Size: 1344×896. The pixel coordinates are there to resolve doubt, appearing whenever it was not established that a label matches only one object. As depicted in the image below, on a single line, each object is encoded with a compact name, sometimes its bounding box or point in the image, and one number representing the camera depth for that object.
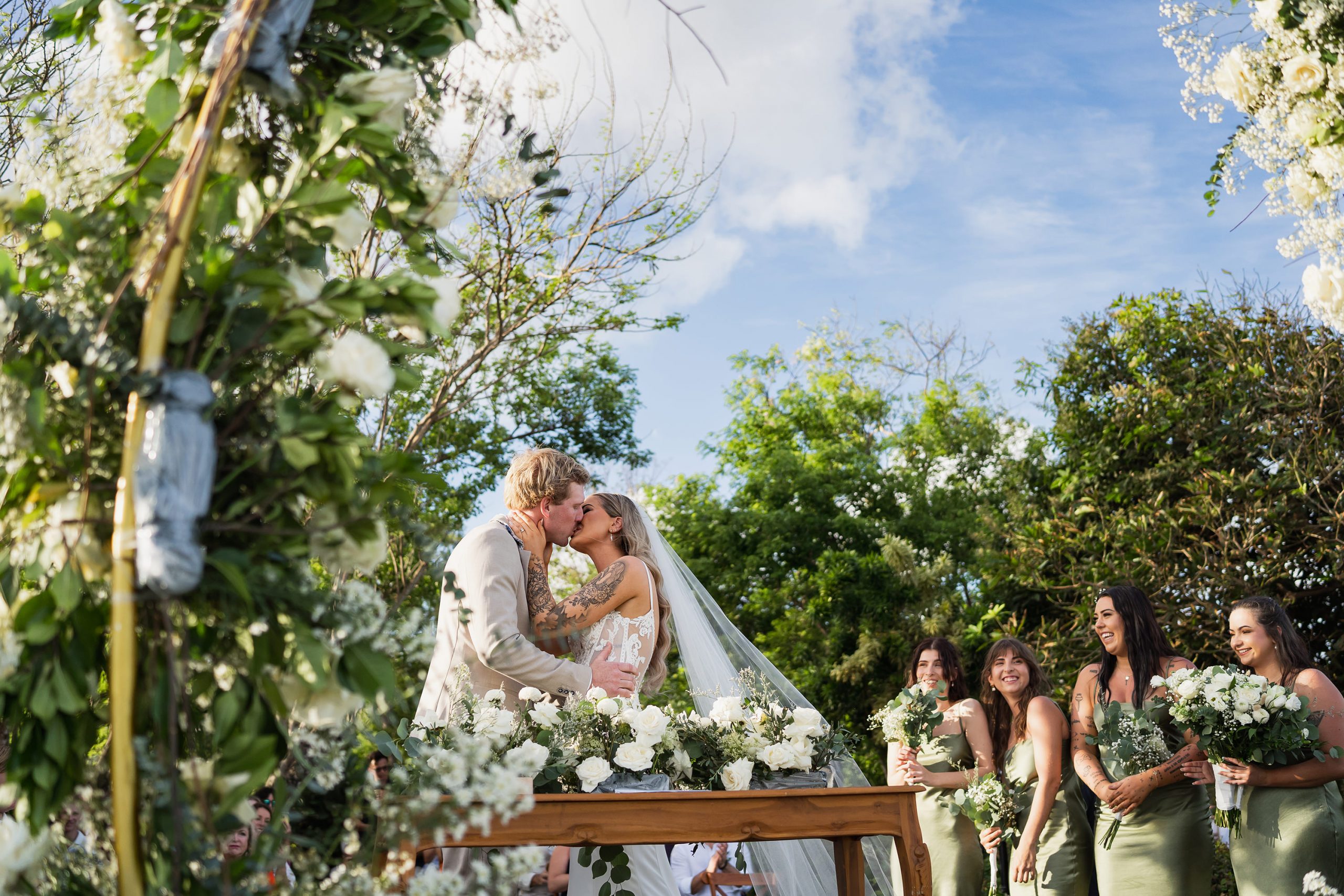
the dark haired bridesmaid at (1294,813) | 4.50
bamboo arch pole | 1.41
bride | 4.43
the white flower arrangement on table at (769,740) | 3.62
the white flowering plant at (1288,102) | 2.94
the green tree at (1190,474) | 9.41
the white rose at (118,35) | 1.67
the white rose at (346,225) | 1.61
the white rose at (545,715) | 3.64
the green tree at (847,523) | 13.26
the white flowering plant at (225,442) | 1.46
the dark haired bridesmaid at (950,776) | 5.84
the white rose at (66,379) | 1.48
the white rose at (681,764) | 3.60
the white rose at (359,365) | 1.50
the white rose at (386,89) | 1.63
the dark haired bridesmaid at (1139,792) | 4.94
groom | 4.16
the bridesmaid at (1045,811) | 5.39
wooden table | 3.31
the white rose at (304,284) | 1.54
